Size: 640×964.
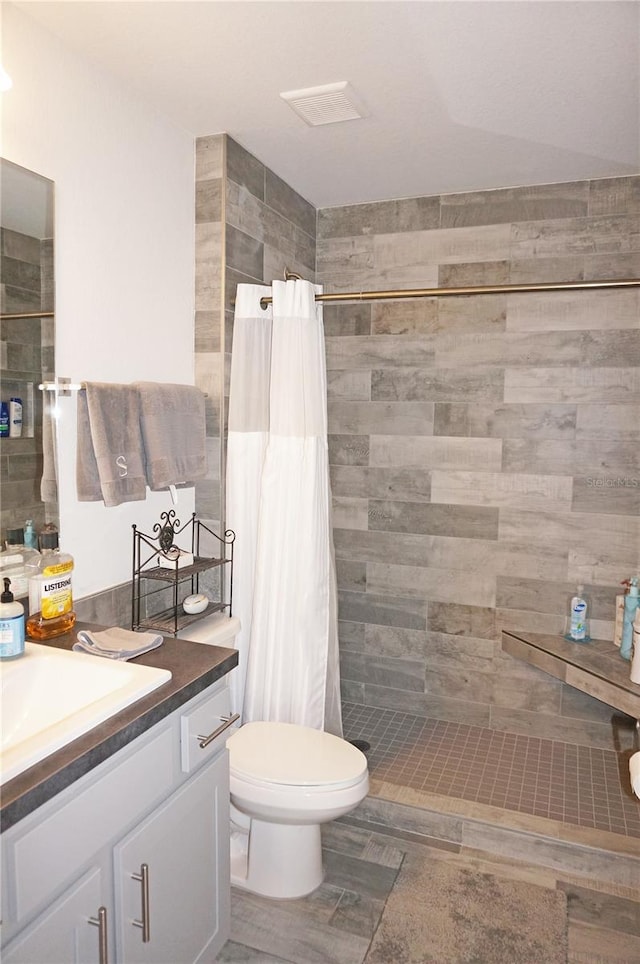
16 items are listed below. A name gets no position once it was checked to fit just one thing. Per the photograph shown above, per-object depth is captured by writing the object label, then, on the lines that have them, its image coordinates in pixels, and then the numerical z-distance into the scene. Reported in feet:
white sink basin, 5.08
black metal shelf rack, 7.61
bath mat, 6.53
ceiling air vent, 7.11
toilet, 6.71
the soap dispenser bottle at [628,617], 9.20
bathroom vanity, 3.87
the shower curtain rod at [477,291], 7.55
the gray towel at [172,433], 7.25
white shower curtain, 8.41
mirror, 5.90
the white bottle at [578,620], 9.68
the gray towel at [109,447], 6.59
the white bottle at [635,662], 8.49
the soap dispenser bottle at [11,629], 5.33
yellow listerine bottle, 6.03
